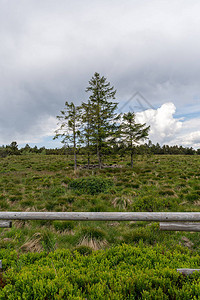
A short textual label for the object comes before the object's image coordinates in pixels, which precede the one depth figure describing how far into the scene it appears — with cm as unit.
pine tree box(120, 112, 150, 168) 1742
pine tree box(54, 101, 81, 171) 1786
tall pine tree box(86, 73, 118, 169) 1734
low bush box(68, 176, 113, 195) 918
